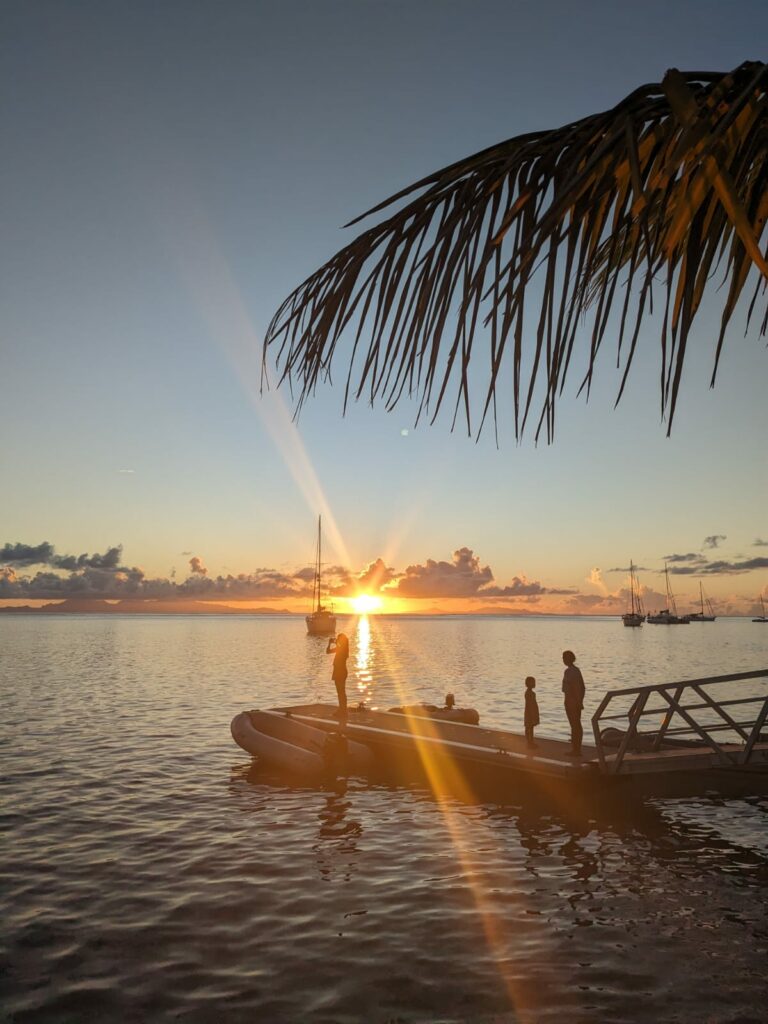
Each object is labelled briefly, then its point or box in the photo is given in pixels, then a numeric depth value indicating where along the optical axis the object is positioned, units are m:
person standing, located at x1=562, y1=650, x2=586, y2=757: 16.27
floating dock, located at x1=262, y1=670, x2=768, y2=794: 14.81
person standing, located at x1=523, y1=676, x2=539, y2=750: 18.38
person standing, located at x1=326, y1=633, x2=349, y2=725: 21.61
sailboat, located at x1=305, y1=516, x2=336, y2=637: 127.62
